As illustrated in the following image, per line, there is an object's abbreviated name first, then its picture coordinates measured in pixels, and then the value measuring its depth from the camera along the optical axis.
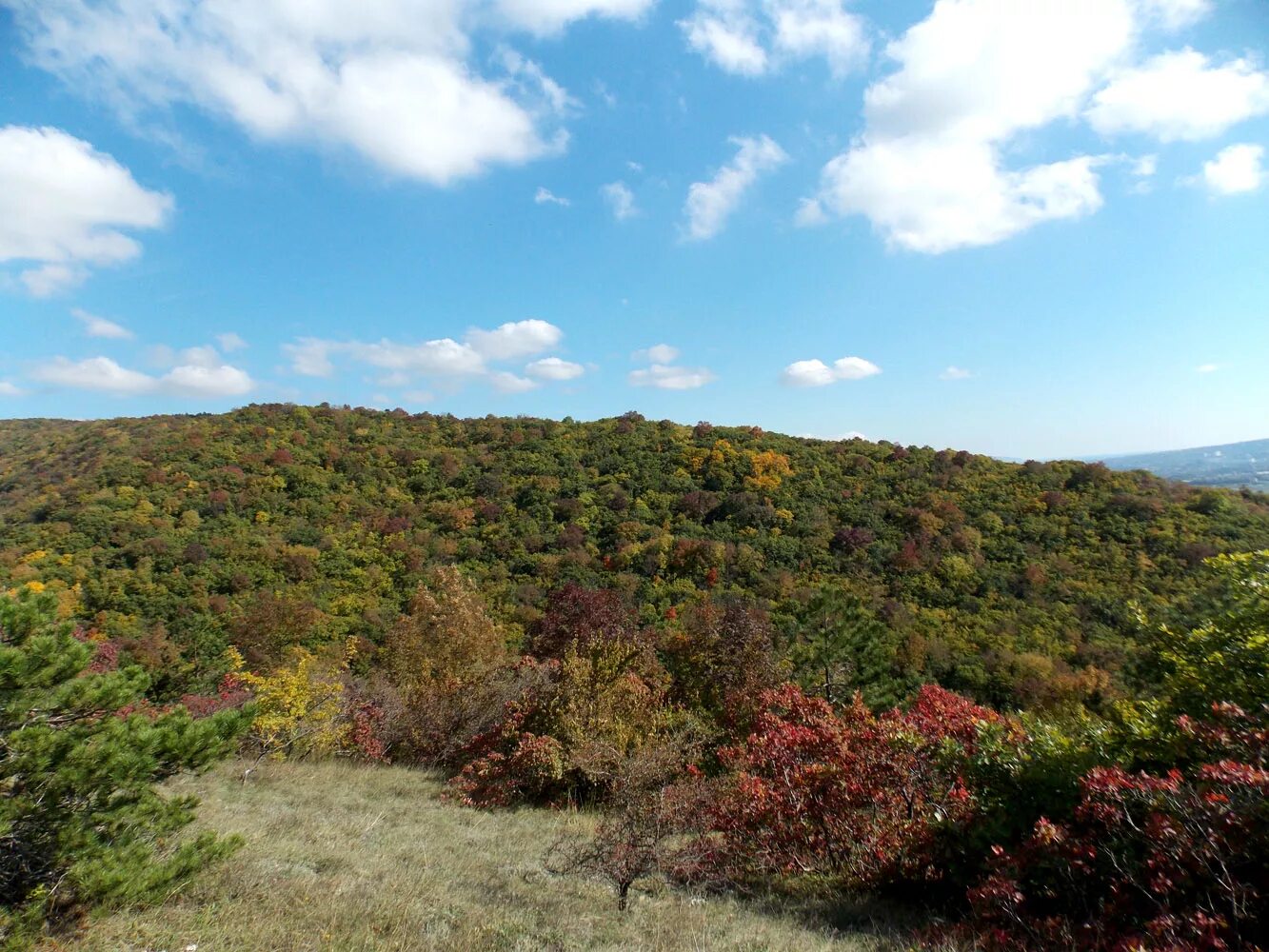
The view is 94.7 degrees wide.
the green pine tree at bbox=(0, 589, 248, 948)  4.19
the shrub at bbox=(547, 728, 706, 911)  6.07
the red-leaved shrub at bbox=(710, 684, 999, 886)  6.43
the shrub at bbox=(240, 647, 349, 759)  14.12
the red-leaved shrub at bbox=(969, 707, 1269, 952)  3.40
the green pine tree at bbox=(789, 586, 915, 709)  17.53
